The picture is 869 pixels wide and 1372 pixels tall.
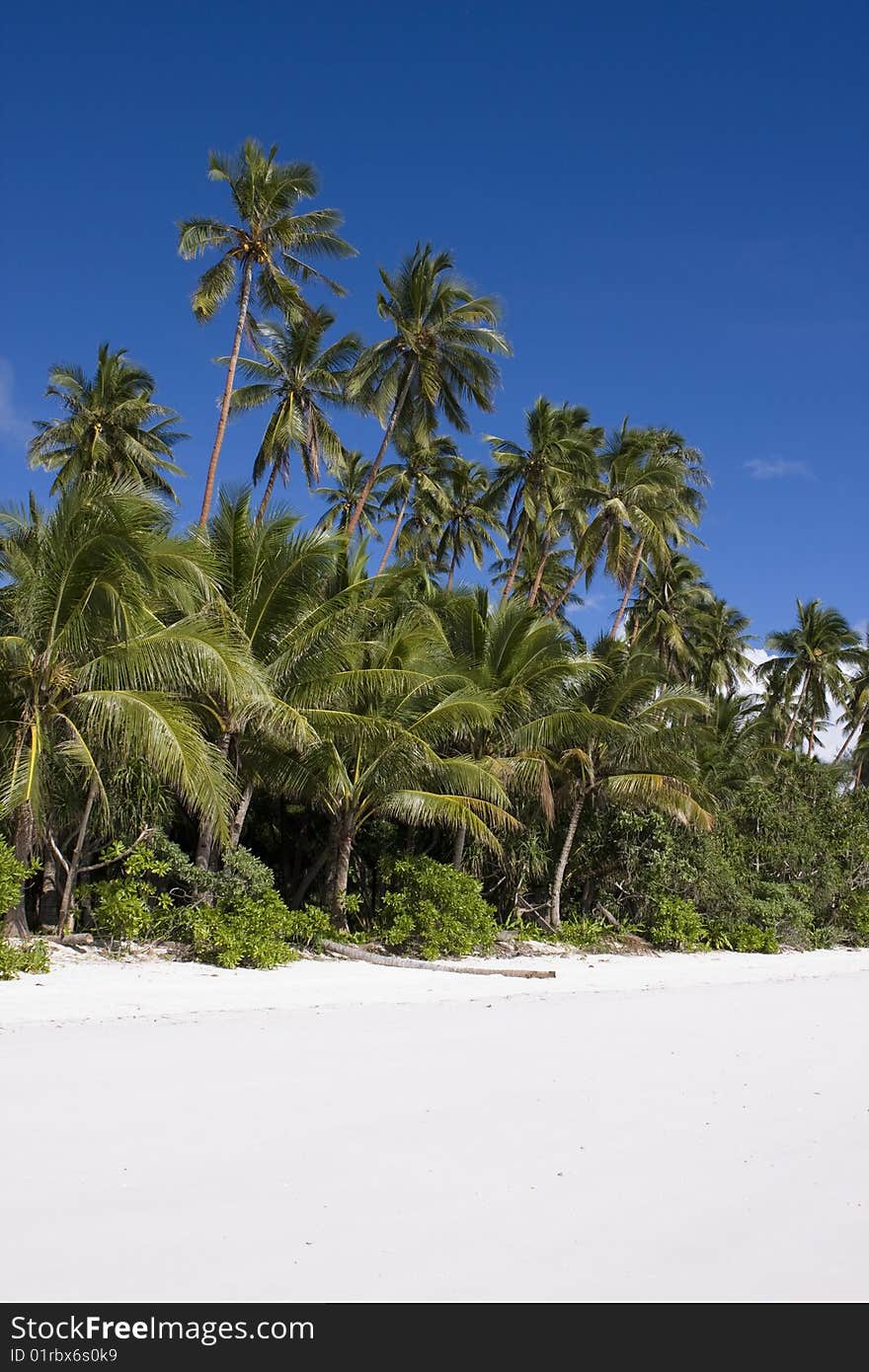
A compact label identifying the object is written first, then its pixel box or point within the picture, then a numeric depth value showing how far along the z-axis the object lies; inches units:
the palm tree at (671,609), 1444.4
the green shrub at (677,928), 695.7
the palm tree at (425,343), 876.6
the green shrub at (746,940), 721.0
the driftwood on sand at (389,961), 510.9
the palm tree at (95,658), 428.8
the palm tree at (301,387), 919.0
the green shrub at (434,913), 562.6
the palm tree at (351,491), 1348.4
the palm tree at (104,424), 1090.7
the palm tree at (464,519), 1368.1
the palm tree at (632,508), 1026.7
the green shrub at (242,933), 470.6
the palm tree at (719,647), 1743.4
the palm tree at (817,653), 1713.8
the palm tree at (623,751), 679.1
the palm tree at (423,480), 1280.8
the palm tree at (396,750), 553.9
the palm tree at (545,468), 1095.6
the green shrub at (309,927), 530.6
